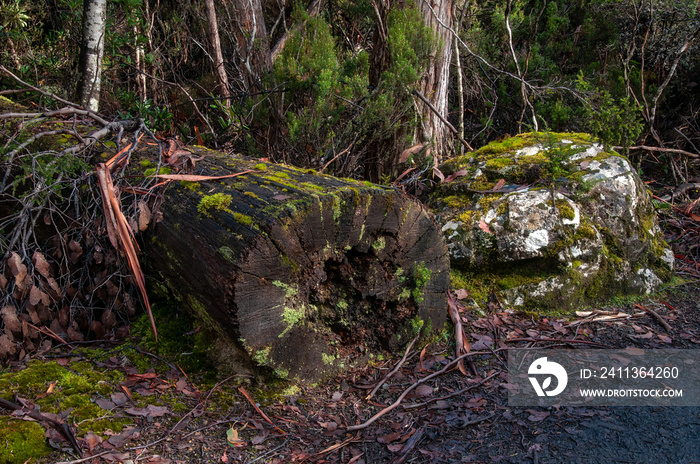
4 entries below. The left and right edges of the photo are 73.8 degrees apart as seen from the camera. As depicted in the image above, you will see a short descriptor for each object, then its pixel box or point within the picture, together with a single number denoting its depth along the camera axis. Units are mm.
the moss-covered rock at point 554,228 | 3791
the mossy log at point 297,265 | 2418
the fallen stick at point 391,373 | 2779
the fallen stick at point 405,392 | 2479
